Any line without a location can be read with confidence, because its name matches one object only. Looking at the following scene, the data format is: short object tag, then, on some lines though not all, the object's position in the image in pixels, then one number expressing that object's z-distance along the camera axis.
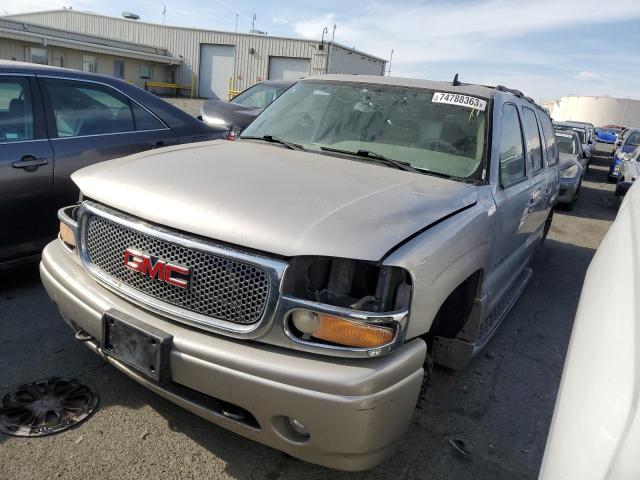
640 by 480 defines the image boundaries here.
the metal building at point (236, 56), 32.47
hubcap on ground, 2.48
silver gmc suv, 1.93
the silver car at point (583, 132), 15.30
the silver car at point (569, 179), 9.55
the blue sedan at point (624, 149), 14.14
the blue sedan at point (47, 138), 3.69
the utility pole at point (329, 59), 31.55
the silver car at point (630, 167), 10.09
